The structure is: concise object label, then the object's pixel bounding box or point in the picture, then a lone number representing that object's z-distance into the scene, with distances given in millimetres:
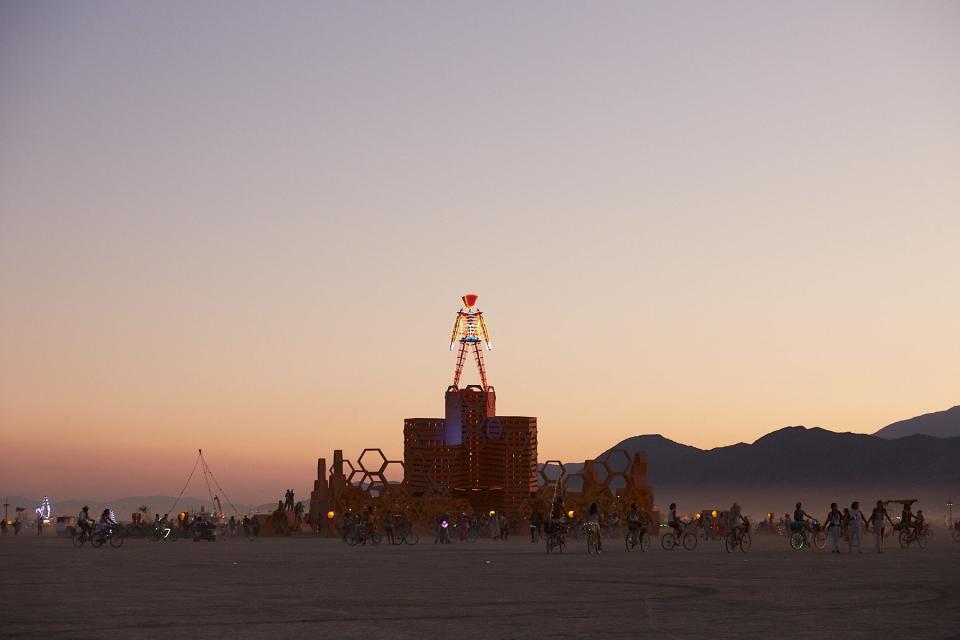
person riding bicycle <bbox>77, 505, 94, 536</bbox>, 50134
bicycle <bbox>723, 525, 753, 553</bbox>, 42375
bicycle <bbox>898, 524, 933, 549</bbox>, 46719
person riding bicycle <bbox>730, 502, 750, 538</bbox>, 42469
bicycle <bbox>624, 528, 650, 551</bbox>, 44500
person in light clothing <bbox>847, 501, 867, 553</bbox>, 40562
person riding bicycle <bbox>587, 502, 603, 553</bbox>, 40288
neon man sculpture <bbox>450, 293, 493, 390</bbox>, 101062
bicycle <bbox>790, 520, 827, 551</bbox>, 44812
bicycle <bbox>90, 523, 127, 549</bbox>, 51031
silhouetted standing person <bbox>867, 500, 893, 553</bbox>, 40369
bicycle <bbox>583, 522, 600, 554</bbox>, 40656
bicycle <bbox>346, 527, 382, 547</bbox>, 55594
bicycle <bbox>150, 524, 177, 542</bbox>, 65750
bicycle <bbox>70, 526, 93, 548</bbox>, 51212
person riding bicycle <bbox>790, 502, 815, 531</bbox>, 43622
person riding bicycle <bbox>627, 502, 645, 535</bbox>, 44156
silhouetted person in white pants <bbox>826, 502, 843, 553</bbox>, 40156
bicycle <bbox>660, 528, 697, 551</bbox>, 45469
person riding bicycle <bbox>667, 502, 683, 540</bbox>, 44625
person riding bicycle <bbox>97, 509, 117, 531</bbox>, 51594
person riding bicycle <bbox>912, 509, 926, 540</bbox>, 46688
